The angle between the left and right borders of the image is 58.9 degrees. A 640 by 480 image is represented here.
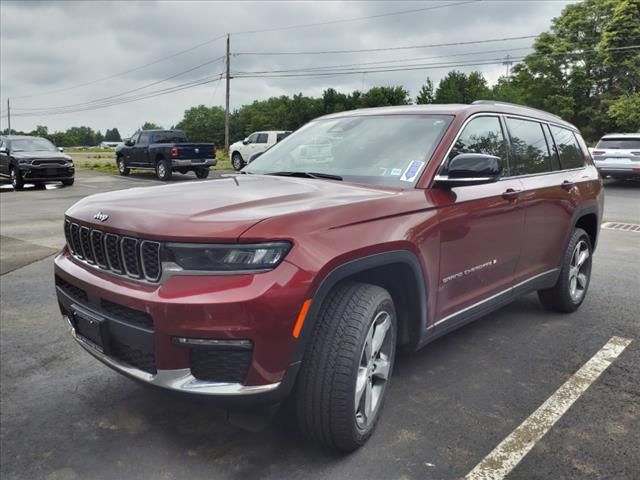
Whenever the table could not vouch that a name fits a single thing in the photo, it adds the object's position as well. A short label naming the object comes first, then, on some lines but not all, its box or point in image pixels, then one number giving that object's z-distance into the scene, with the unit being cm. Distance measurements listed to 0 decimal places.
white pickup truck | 2631
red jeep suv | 233
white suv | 1688
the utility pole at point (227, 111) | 3868
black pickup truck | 2005
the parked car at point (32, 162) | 1759
